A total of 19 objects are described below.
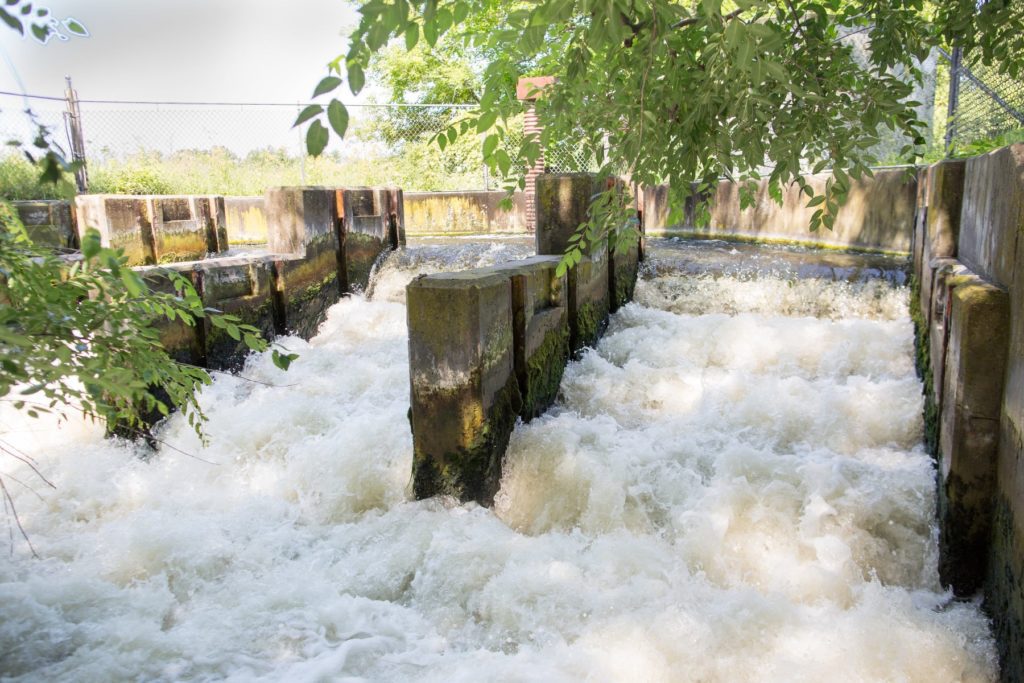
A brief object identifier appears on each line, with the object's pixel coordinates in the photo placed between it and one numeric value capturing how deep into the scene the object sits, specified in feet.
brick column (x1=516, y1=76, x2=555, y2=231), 47.27
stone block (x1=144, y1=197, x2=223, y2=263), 35.14
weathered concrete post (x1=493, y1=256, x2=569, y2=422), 16.74
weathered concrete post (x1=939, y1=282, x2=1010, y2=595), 9.89
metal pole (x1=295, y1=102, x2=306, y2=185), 58.78
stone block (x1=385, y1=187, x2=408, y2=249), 33.42
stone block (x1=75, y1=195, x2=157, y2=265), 32.83
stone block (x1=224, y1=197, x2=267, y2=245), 50.37
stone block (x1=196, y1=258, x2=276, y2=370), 22.16
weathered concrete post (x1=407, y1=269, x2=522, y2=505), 14.10
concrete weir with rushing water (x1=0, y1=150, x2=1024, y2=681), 10.17
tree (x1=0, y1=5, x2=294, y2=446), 5.57
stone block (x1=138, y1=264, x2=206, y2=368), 20.21
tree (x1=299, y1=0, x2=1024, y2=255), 6.52
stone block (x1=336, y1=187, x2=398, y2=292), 29.94
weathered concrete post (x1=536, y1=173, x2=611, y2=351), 22.68
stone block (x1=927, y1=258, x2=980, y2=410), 12.28
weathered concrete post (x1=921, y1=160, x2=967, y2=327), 16.56
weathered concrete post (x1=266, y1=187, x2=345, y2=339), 26.35
